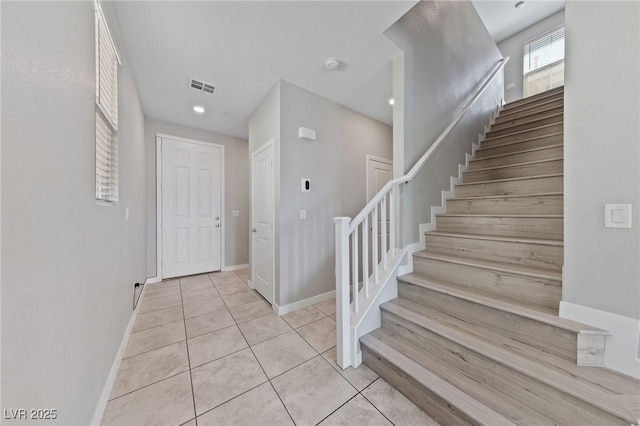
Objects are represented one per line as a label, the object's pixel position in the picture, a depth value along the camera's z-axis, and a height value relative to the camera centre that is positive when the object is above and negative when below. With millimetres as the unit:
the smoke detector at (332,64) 2181 +1482
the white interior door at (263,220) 2727 -117
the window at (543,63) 4336 +3012
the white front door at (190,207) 3555 +70
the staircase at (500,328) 1035 -738
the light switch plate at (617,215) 1040 -19
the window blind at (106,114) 1363 +663
